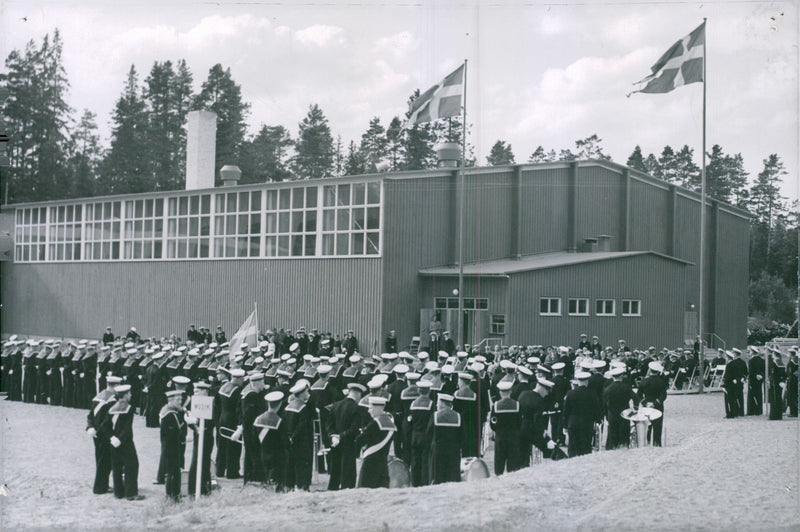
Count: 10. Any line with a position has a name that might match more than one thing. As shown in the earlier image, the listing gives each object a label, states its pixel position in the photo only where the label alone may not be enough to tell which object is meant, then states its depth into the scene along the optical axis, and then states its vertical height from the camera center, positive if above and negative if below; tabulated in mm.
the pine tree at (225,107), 71312 +16728
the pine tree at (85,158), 63497 +11119
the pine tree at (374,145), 74938 +14307
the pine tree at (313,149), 77688 +14230
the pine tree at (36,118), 55594 +12125
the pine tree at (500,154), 87312 +15858
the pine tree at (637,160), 83938 +14772
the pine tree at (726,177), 70562 +11221
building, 30203 +1525
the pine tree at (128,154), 69000 +11802
